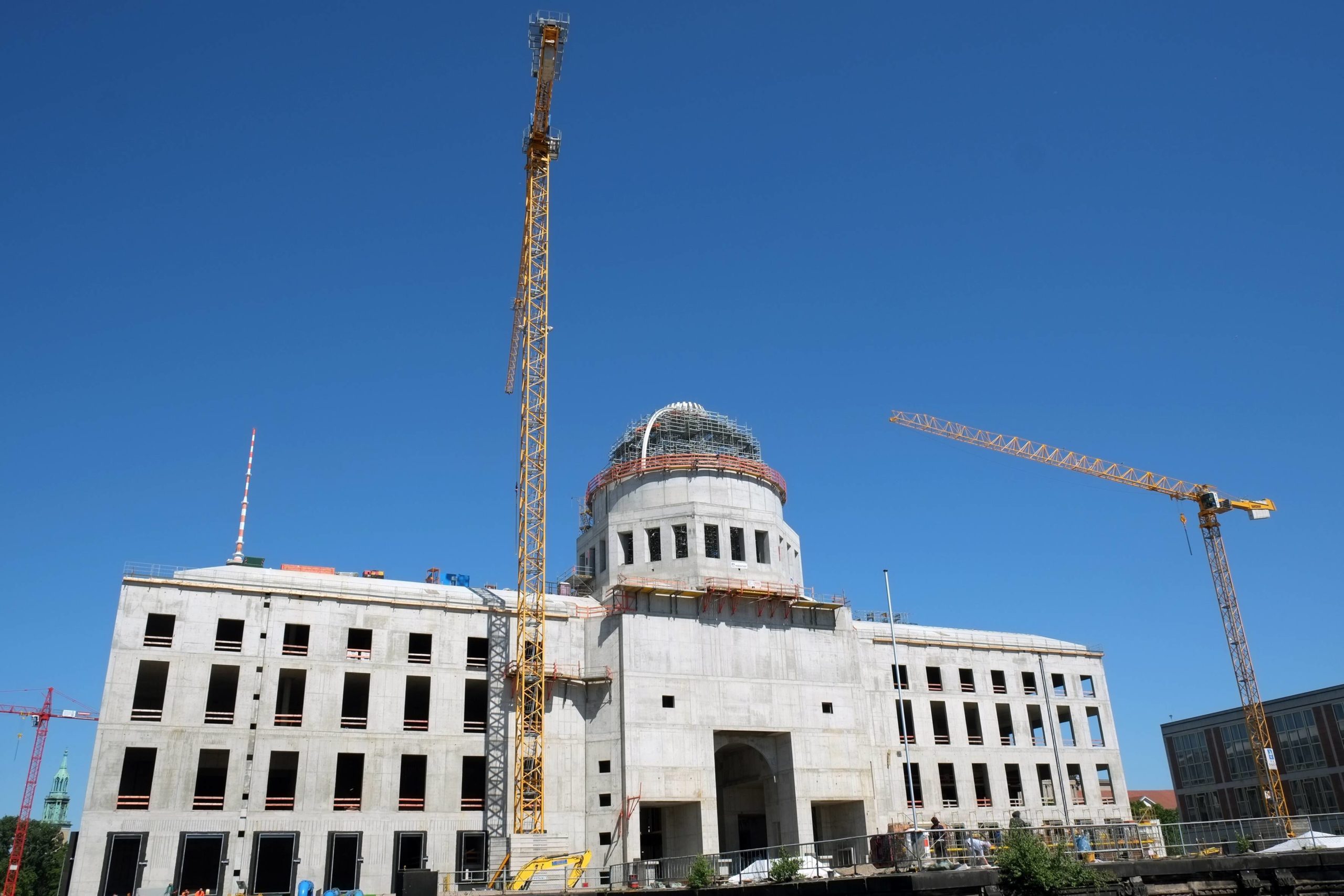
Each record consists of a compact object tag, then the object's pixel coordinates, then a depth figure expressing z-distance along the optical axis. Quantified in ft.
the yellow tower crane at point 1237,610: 320.91
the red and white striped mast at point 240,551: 216.74
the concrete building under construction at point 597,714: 189.16
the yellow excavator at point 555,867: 188.55
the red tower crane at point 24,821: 355.56
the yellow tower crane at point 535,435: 206.28
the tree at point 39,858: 414.82
